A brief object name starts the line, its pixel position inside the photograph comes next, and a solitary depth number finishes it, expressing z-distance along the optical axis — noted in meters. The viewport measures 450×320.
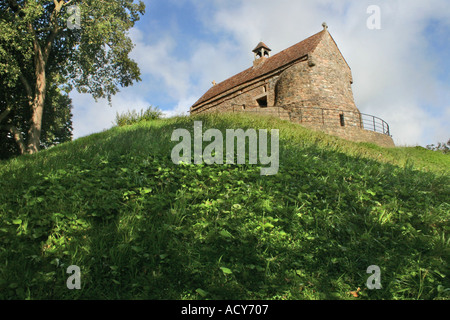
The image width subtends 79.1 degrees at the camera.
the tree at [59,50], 13.03
